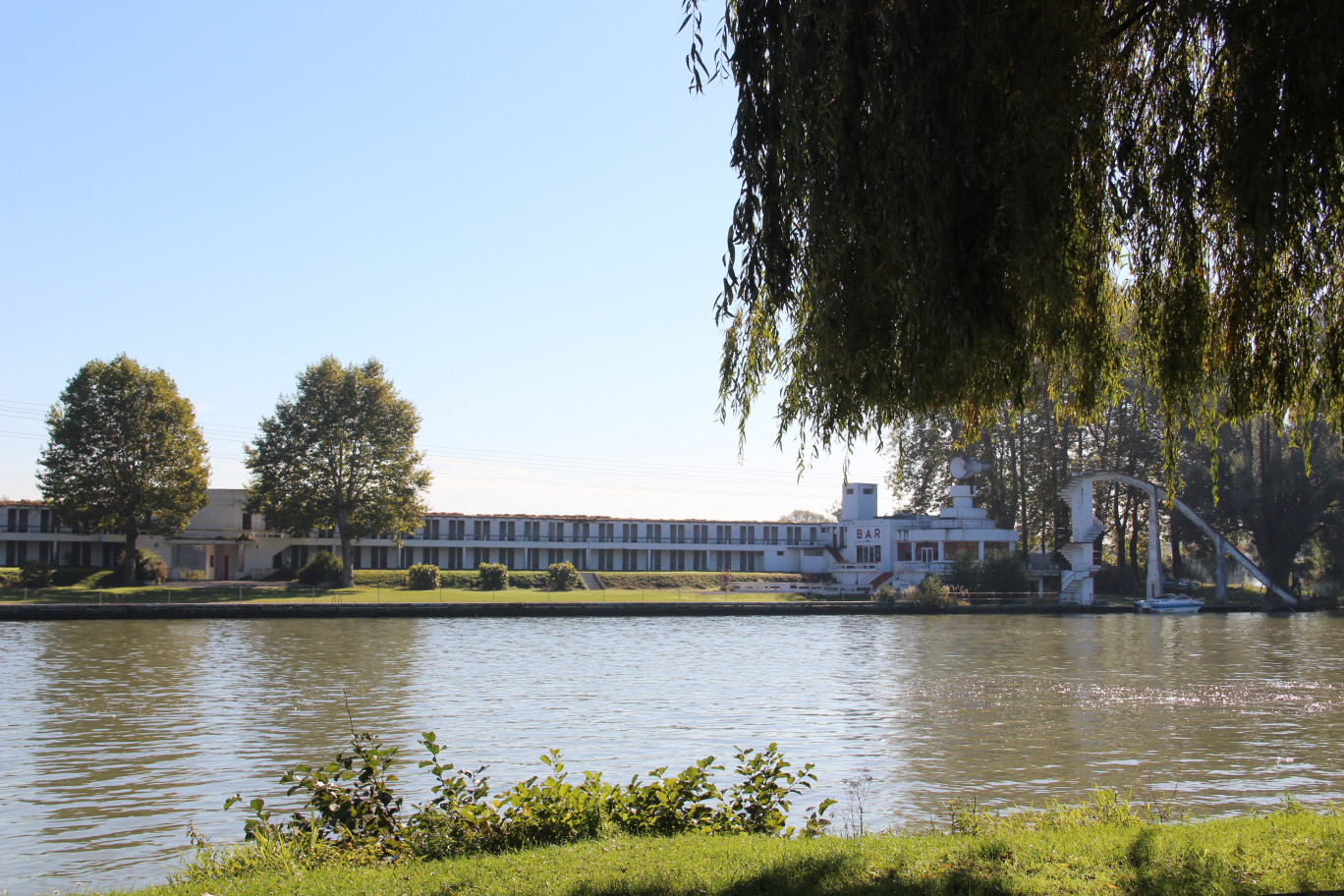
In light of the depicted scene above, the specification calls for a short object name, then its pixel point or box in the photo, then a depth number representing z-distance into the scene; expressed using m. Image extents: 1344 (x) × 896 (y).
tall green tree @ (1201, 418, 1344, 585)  62.91
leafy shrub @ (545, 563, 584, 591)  70.94
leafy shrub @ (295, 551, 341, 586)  64.44
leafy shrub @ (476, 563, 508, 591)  68.81
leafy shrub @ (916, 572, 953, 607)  60.34
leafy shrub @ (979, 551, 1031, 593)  64.50
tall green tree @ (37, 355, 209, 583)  59.28
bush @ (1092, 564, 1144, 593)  71.88
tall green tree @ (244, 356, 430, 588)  63.47
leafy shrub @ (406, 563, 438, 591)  66.62
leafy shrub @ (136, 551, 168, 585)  60.91
